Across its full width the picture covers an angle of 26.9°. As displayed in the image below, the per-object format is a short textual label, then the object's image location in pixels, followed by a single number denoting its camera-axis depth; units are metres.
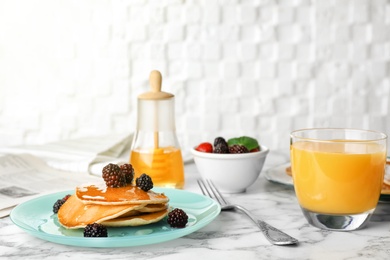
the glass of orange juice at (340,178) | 0.77
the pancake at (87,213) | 0.75
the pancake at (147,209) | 0.78
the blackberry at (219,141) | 0.97
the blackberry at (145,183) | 0.80
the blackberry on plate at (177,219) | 0.77
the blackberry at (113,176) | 0.80
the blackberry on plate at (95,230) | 0.73
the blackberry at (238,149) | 0.96
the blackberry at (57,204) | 0.83
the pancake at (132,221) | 0.76
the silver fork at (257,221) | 0.73
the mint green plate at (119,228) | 0.71
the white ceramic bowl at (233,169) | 0.95
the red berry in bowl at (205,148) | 0.98
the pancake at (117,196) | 0.76
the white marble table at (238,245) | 0.71
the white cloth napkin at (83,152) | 1.08
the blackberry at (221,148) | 0.96
